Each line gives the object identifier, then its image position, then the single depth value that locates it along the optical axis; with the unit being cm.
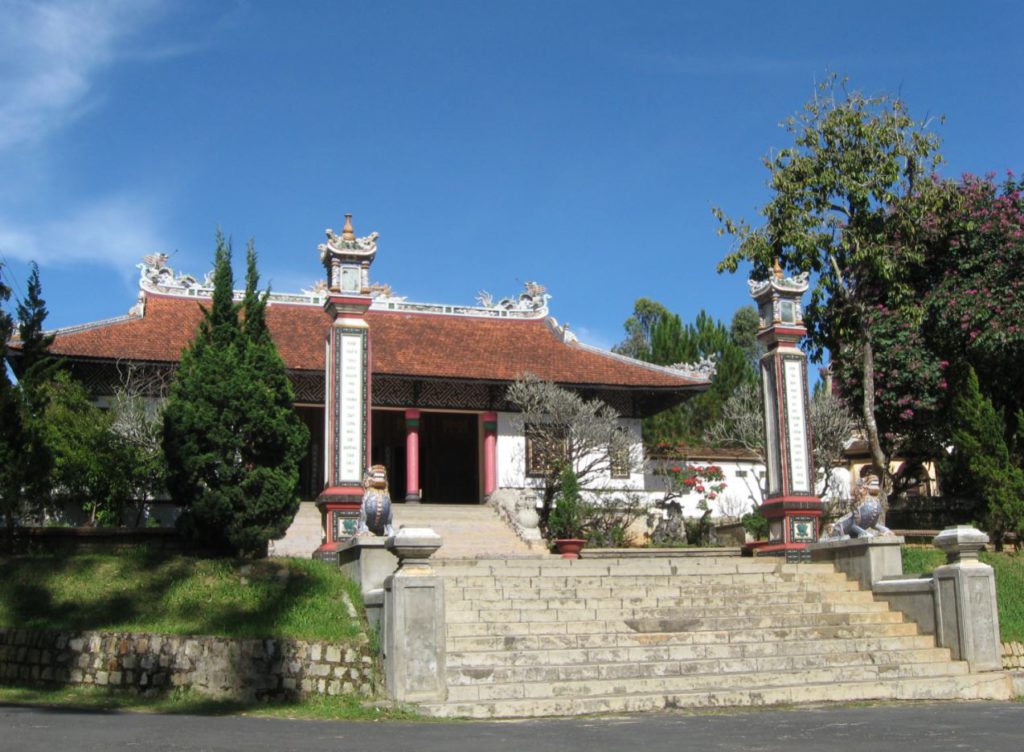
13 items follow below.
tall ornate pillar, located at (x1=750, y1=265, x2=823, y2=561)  1647
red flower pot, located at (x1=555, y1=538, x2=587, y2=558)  1898
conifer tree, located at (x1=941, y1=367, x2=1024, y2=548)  1727
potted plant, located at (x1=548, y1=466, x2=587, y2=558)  2152
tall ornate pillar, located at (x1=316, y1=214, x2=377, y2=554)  1427
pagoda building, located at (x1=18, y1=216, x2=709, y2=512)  2369
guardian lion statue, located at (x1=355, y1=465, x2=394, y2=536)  1172
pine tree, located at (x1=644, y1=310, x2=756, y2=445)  3862
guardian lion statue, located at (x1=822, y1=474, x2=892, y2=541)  1334
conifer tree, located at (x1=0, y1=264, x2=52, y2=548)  1327
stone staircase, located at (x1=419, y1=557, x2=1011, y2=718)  987
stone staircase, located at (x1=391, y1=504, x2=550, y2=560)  2070
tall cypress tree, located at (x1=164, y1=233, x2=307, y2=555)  1402
